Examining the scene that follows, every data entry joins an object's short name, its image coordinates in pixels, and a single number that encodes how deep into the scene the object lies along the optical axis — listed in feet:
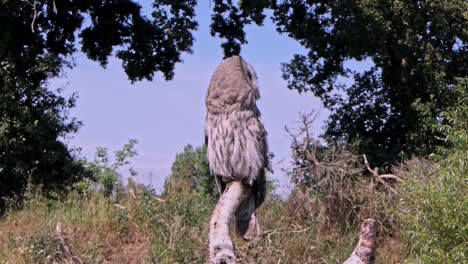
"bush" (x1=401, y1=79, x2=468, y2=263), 25.16
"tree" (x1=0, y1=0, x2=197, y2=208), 46.73
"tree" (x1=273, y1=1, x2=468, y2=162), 46.85
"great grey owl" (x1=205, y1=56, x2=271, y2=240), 19.07
